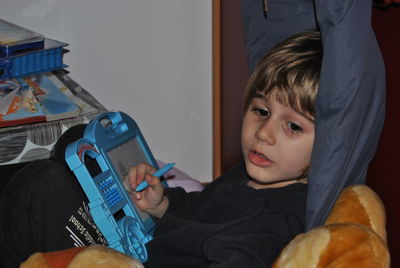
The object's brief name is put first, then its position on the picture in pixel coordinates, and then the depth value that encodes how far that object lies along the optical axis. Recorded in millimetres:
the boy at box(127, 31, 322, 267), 1002
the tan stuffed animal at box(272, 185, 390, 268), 883
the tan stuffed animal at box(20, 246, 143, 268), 942
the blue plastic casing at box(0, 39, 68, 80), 1357
